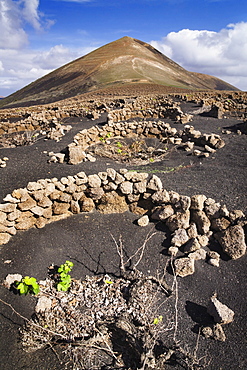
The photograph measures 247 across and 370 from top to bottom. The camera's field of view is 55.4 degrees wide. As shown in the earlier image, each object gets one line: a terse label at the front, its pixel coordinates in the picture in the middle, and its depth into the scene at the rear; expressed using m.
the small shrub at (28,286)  4.06
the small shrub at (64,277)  4.21
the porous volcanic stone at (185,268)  4.33
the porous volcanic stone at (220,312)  3.50
